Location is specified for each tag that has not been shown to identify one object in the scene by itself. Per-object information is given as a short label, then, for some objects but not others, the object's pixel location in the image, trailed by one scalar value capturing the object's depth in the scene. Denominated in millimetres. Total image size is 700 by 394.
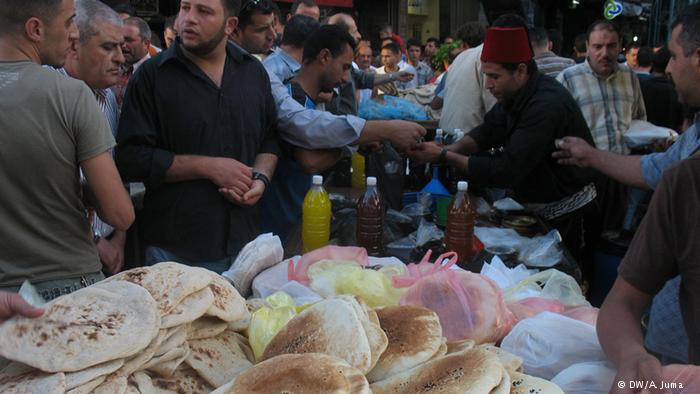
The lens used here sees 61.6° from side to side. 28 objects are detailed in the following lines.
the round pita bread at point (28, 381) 1211
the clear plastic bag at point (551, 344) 1745
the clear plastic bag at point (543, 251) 2924
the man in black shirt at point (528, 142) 3617
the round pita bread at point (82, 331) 1255
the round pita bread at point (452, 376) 1352
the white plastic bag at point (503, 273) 2479
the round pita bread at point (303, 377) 1246
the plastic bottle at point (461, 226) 3018
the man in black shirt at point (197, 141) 2809
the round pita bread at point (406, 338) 1512
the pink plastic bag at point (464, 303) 1880
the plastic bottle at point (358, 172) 4328
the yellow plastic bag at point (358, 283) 2100
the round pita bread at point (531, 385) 1455
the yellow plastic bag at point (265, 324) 1670
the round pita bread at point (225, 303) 1567
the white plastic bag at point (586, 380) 1626
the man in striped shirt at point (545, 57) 6613
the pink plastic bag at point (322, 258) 2385
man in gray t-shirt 2002
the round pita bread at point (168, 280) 1455
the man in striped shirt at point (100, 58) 2875
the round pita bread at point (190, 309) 1412
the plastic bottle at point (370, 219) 3121
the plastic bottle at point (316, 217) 3051
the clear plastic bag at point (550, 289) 2295
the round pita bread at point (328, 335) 1417
